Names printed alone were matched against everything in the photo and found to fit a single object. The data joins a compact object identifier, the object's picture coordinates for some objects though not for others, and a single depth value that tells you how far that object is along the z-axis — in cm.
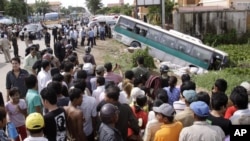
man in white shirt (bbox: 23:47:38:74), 936
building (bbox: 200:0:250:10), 2978
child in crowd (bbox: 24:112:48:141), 402
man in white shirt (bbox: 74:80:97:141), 536
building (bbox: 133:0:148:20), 4178
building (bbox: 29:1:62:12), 11274
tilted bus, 1822
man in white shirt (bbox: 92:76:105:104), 621
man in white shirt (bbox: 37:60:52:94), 737
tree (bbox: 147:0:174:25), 3036
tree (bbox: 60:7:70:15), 11586
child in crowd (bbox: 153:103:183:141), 427
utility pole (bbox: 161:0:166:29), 2498
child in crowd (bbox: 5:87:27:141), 585
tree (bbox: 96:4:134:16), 5064
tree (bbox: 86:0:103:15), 8006
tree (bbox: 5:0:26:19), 5162
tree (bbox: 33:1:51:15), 7878
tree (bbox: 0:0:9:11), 4923
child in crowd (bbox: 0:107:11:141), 421
